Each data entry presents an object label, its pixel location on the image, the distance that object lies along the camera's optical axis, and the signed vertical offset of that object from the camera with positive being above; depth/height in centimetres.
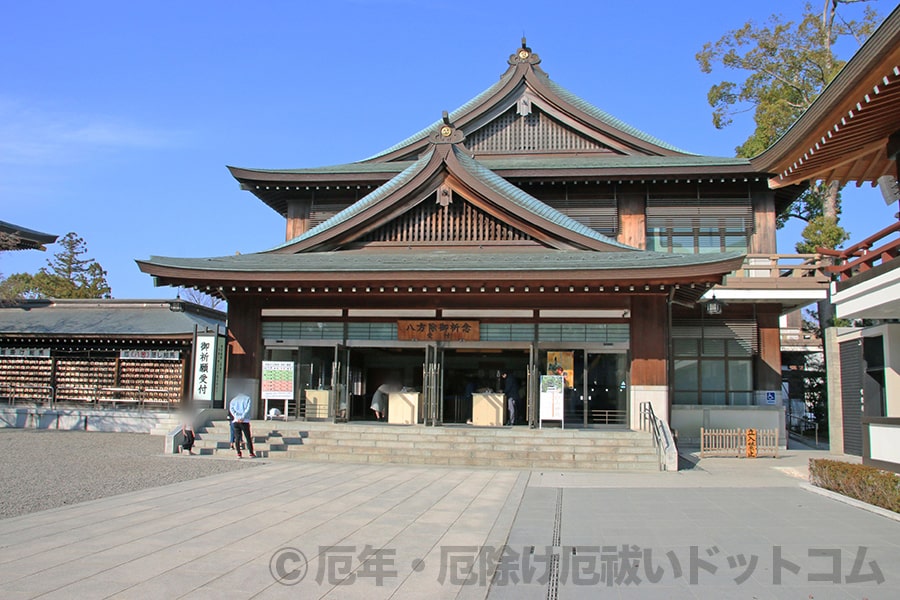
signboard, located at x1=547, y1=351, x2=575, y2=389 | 1919 +51
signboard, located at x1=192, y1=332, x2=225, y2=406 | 1884 +31
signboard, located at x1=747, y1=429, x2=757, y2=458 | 1858 -143
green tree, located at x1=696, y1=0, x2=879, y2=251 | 3017 +1425
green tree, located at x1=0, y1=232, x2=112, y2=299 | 4922 +664
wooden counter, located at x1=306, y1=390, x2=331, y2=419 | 2016 -67
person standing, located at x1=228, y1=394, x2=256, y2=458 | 1591 -88
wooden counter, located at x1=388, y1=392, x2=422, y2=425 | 2005 -75
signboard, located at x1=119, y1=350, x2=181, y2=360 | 2662 +79
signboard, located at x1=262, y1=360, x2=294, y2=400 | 1981 -7
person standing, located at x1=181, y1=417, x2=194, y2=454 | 1686 -148
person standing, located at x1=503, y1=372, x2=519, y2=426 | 1998 -29
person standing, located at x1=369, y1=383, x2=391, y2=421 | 2097 -60
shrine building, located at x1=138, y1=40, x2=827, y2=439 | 1855 +262
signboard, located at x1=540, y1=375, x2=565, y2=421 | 1858 -34
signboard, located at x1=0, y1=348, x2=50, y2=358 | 2730 +79
